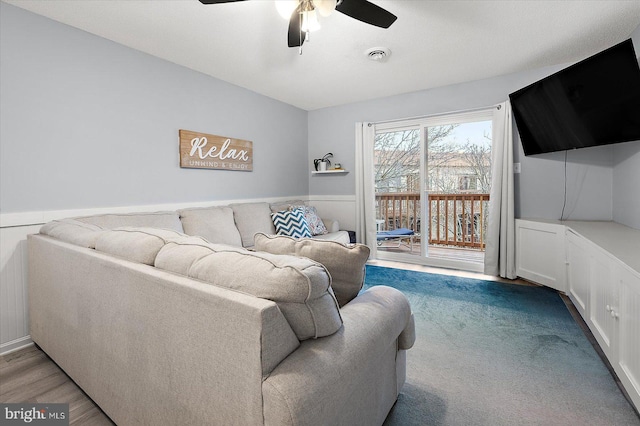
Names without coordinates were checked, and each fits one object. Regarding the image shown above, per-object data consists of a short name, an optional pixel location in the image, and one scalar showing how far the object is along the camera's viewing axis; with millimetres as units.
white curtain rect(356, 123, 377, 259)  4449
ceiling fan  1781
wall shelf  4662
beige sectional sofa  838
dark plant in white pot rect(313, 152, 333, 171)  4809
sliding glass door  3957
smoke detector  2824
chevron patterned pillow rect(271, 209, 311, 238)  3684
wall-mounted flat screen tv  2305
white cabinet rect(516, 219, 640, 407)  1481
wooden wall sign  3213
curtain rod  3645
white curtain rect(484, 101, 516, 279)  3484
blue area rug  1479
